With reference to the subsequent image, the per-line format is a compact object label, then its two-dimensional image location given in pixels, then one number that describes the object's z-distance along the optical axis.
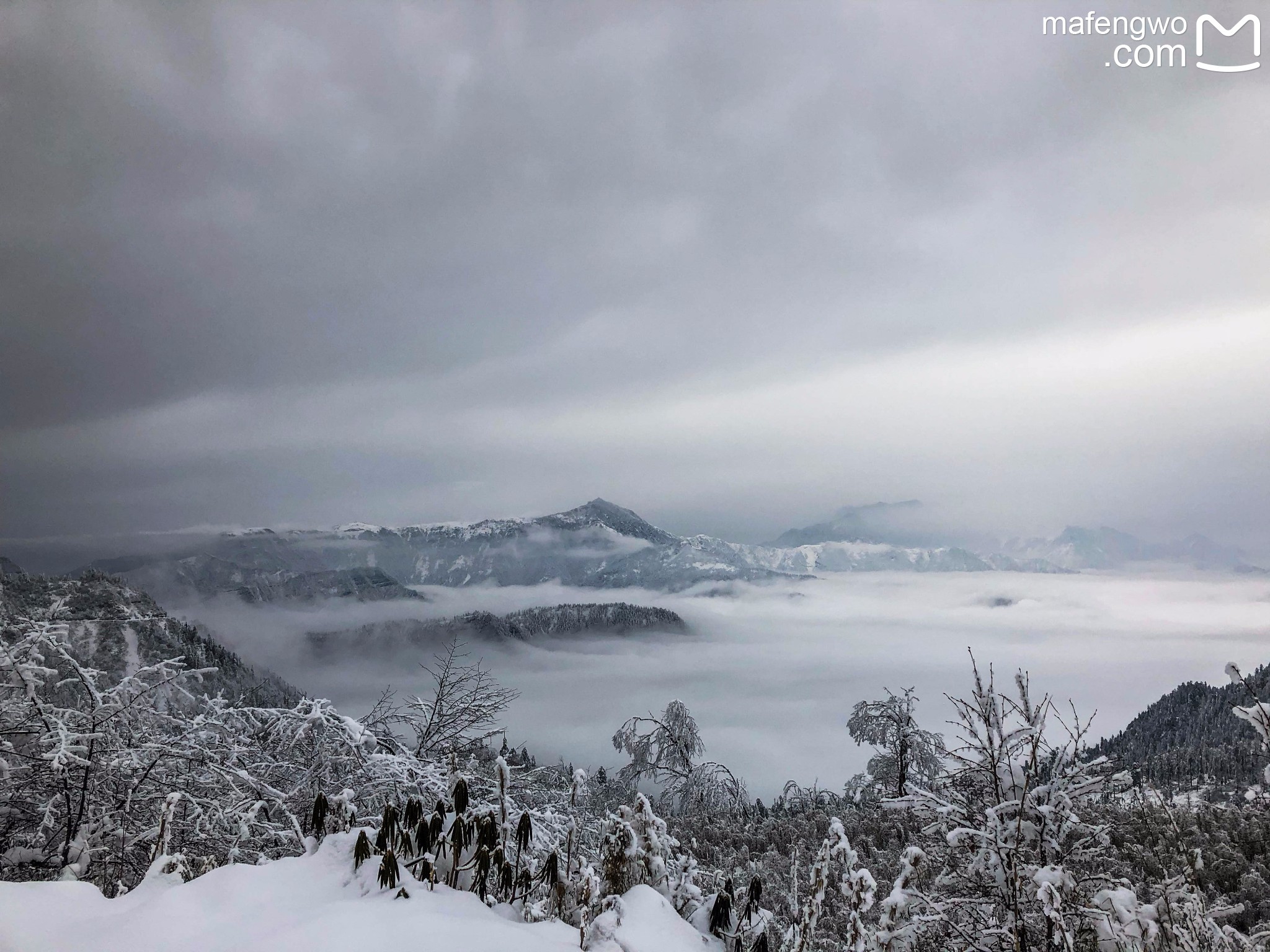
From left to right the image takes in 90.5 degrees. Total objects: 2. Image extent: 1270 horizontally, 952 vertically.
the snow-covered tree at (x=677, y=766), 22.36
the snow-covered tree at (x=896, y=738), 24.78
